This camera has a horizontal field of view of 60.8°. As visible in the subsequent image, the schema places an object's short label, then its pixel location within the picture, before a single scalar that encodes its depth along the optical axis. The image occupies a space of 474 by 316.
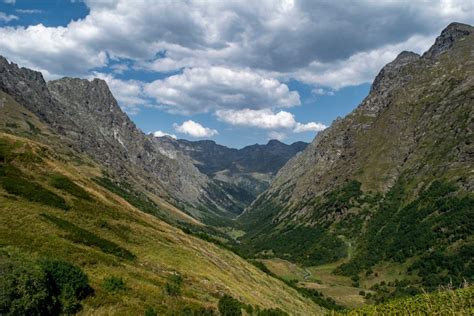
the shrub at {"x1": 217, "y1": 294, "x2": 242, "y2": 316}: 49.41
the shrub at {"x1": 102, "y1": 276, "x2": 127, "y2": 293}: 41.44
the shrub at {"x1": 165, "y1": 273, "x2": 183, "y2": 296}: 48.72
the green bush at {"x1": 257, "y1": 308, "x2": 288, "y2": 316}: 55.66
